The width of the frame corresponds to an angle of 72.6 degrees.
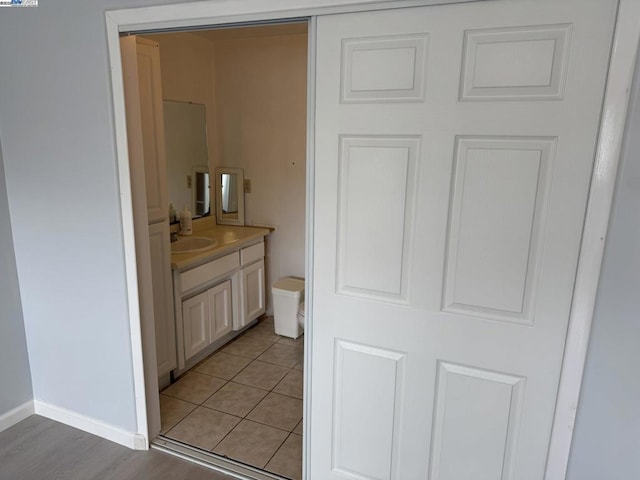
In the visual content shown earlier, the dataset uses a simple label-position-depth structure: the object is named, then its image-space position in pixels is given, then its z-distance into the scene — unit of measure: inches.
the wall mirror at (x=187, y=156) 128.4
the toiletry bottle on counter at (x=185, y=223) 130.0
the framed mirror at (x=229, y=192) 147.1
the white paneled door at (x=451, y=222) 50.4
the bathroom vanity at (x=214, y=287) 108.3
